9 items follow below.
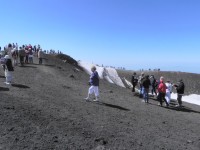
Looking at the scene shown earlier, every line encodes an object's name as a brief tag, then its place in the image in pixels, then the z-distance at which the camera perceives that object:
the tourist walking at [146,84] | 11.17
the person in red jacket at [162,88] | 11.06
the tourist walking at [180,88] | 11.63
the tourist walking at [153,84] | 14.00
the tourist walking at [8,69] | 10.72
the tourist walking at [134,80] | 13.68
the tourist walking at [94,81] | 9.48
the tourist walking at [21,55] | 16.92
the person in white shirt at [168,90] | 11.99
